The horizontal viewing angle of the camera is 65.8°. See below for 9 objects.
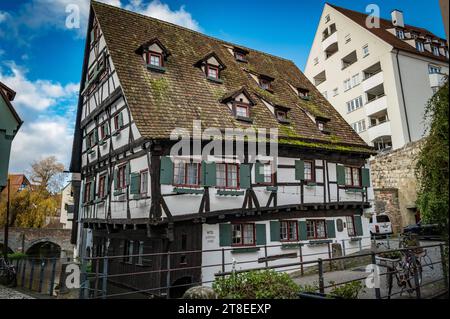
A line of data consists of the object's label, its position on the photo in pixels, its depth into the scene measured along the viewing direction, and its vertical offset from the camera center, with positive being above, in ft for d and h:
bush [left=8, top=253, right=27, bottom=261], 106.03 -8.14
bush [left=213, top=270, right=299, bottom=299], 19.95 -3.54
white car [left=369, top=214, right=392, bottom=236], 70.90 -0.15
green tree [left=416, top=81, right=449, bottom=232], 19.93 +3.49
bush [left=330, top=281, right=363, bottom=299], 21.44 -4.03
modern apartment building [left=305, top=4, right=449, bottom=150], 84.94 +41.02
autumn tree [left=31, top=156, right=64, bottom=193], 144.56 +23.15
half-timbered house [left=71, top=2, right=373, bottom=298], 40.50 +8.27
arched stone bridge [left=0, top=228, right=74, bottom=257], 114.52 -3.02
